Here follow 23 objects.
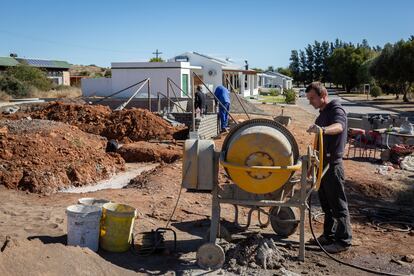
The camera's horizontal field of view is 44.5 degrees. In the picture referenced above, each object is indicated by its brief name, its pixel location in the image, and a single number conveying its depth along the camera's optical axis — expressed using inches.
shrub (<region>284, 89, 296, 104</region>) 1712.6
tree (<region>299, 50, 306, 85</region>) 4584.2
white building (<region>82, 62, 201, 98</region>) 1241.4
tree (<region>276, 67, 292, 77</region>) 4746.6
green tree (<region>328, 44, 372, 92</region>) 3105.3
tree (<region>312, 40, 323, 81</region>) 4495.6
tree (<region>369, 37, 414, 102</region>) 1782.7
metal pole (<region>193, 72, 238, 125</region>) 650.3
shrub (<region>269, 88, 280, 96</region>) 2399.1
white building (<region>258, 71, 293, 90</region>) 3410.4
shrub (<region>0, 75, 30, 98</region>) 1806.1
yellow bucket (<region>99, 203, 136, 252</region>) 220.8
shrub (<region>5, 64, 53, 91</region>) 2014.0
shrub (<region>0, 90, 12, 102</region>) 1600.5
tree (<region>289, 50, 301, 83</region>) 4717.0
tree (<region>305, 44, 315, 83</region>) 4542.3
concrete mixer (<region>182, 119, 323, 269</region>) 210.7
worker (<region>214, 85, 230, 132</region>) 677.3
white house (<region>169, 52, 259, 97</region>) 1732.3
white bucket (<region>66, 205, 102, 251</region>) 214.7
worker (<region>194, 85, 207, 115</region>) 764.0
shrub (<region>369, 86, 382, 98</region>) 2237.9
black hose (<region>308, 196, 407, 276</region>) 213.5
